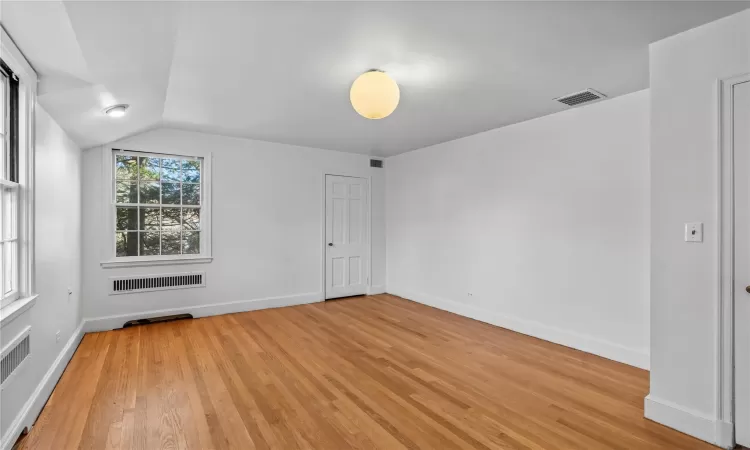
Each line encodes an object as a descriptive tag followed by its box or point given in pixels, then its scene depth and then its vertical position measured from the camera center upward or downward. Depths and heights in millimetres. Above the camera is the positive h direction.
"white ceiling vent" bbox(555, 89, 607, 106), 3361 +1240
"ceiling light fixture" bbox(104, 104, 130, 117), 3143 +1022
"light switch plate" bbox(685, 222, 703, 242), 2262 -46
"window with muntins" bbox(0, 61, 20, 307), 2160 +230
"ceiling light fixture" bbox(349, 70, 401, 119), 2834 +1058
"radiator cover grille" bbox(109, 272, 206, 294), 4488 -758
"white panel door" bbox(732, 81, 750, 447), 2111 -194
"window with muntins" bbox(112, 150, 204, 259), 4582 +279
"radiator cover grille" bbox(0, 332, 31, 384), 1979 -795
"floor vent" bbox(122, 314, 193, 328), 4496 -1228
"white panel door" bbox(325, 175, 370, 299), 6141 -212
